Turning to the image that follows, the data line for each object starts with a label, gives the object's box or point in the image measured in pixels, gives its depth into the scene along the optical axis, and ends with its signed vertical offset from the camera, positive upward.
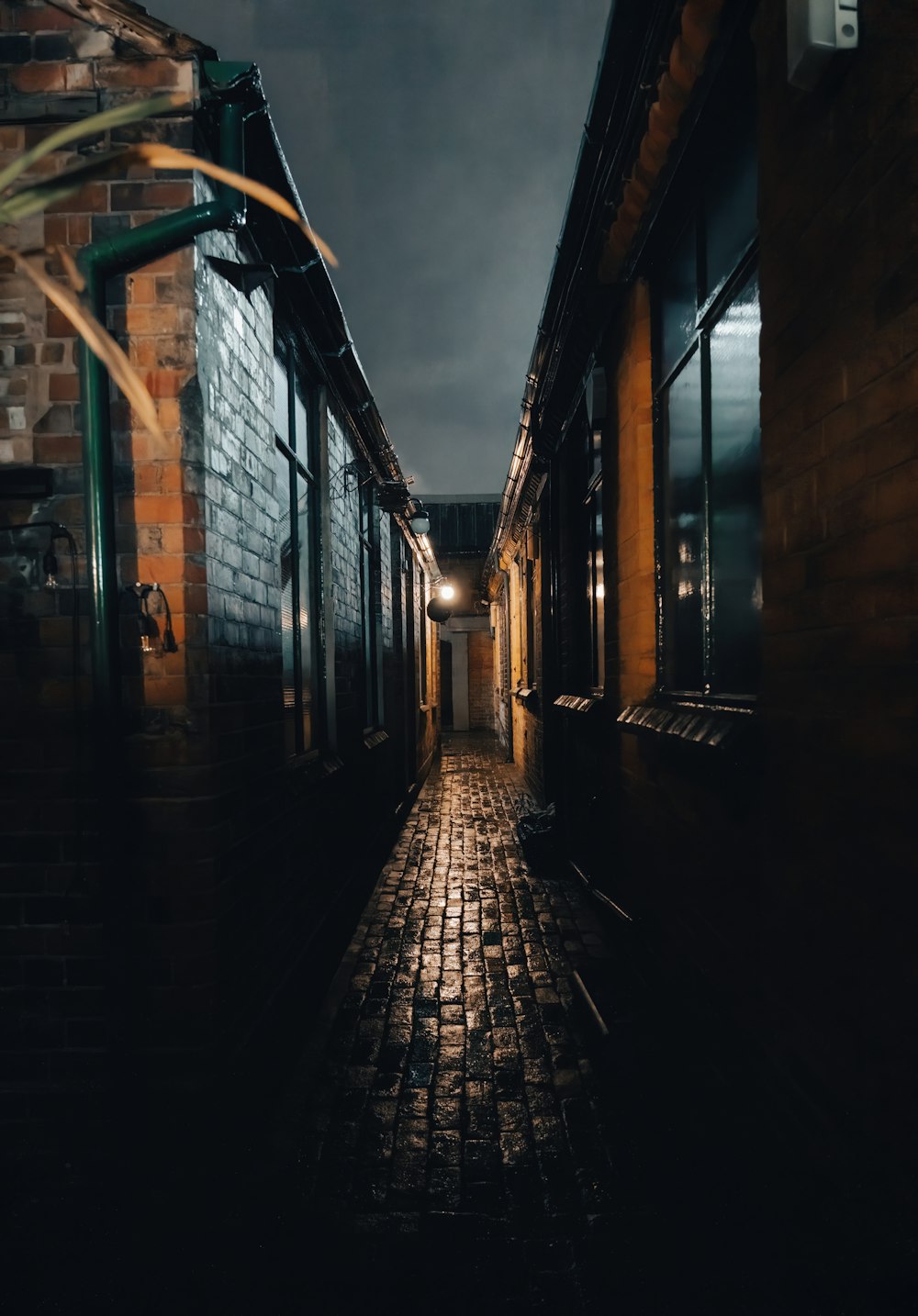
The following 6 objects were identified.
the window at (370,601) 7.10 +0.64
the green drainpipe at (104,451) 2.53 +0.81
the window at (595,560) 5.30 +0.77
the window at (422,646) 13.68 +0.25
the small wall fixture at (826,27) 1.73 +1.60
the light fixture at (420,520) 9.18 +1.94
